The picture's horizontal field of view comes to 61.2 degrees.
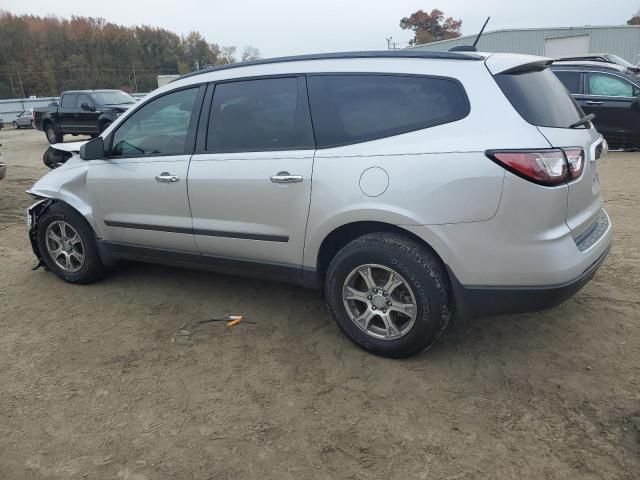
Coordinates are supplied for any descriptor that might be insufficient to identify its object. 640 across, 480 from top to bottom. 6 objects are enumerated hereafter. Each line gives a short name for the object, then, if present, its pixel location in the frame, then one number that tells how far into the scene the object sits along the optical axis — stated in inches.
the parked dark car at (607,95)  388.5
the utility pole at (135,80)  3054.1
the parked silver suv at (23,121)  1312.7
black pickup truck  637.3
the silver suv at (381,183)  108.4
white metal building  1125.7
